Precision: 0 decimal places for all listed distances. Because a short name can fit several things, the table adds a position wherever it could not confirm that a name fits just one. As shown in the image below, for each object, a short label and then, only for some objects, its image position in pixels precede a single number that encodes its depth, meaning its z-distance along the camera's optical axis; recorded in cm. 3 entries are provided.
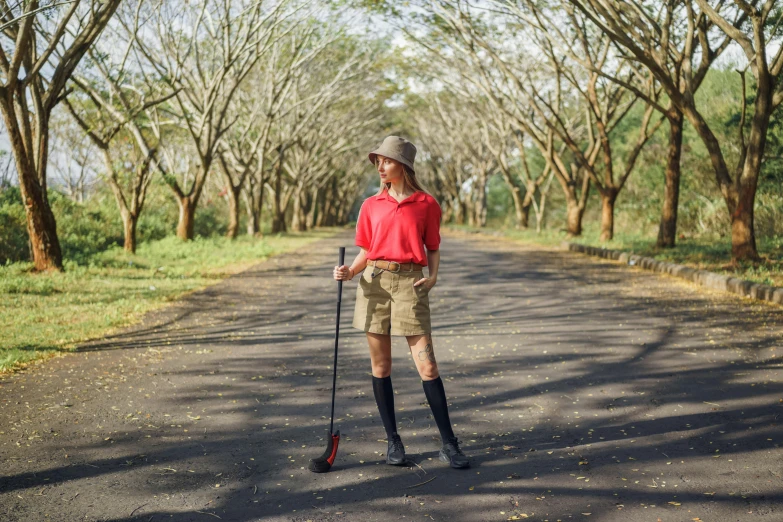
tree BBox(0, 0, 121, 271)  1298
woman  471
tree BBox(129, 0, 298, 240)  2147
